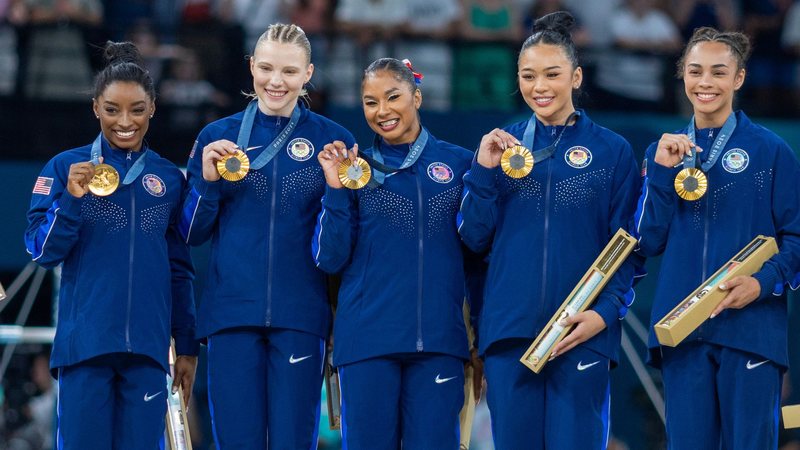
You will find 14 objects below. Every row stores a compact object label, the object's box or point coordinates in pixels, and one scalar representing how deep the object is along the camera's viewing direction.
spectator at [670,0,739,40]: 20.78
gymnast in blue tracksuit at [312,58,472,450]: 10.19
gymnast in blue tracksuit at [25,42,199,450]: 10.22
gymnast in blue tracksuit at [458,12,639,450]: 10.05
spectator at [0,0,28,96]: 17.84
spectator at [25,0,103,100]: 17.89
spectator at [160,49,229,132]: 18.02
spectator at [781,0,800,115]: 20.64
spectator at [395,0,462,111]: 18.75
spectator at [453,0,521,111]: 18.73
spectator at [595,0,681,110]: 19.28
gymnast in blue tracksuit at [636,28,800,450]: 9.95
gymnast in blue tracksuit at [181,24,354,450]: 10.39
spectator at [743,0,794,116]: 20.16
